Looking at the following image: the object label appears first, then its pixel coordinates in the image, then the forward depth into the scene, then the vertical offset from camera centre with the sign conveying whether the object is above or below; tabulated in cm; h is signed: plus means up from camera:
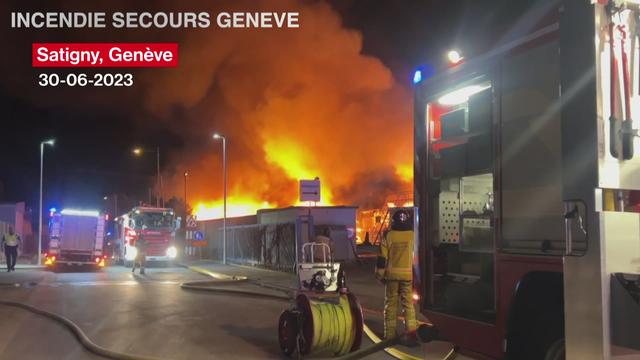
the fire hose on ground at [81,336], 690 -143
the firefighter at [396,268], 738 -51
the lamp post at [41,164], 2841 +290
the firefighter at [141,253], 2067 -92
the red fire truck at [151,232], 2539 -30
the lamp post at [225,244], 2517 -77
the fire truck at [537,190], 281 +21
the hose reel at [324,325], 660 -107
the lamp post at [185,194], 3920 +187
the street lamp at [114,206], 5603 +173
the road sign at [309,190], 1866 +101
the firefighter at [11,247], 2123 -74
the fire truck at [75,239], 2339 -52
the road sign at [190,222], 2531 +11
